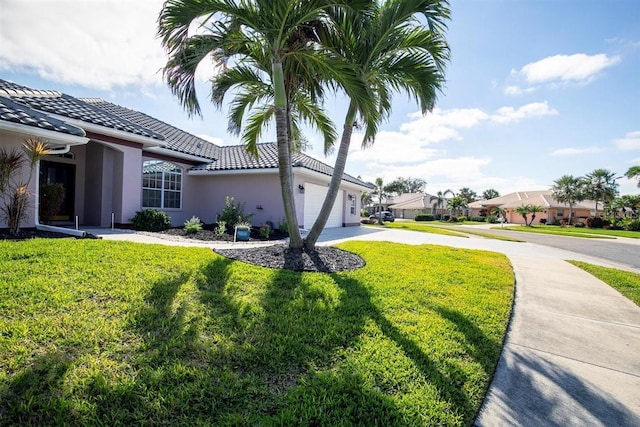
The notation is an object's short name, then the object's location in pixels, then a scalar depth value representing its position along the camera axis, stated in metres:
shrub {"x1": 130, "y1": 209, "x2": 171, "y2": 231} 11.79
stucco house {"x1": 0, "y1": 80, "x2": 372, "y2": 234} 8.64
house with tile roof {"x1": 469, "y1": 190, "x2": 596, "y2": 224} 53.84
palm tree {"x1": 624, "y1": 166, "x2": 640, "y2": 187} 39.14
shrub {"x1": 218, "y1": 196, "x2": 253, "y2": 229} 13.05
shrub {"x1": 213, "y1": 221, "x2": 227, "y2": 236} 11.63
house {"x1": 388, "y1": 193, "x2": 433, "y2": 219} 64.06
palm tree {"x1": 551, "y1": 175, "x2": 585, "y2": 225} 49.72
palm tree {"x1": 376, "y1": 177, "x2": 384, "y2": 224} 34.60
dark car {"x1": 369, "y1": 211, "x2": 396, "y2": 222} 45.99
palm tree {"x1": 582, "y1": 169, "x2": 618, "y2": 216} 47.90
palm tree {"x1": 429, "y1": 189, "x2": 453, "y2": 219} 59.66
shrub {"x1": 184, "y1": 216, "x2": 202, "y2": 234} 11.62
